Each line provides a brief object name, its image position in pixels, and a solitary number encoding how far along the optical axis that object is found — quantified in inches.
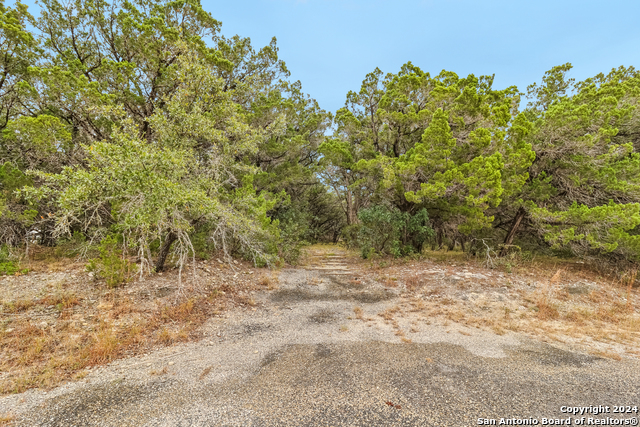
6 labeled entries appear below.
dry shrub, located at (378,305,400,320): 223.7
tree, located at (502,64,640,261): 315.6
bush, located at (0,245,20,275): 259.8
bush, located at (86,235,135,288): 244.5
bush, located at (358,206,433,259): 429.4
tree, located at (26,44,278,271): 181.3
